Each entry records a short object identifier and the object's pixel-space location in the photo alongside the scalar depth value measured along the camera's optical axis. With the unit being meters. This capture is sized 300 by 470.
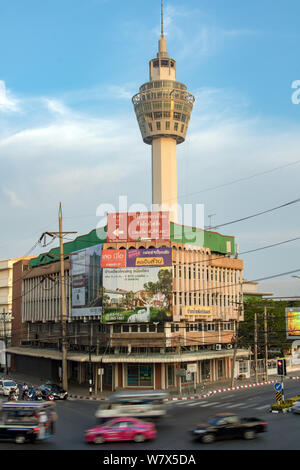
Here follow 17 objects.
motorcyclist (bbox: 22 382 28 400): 46.07
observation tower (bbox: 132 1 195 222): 115.50
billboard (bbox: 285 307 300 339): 57.62
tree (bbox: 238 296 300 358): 80.00
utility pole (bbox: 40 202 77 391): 51.72
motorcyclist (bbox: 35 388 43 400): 47.47
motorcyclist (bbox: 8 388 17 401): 44.92
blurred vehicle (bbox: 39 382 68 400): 49.43
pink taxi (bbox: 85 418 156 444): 25.83
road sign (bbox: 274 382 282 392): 38.62
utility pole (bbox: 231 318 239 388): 66.28
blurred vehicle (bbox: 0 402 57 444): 25.92
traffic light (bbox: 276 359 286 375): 41.97
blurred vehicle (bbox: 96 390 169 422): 29.82
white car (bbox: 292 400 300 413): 36.33
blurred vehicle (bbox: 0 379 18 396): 53.23
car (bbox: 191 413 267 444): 25.75
